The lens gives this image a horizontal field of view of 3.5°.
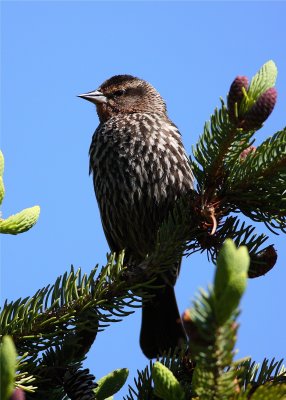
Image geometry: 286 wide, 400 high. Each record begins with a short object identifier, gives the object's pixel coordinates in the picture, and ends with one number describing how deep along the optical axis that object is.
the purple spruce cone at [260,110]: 1.93
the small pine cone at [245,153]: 2.57
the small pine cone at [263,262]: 2.46
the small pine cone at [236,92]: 1.99
